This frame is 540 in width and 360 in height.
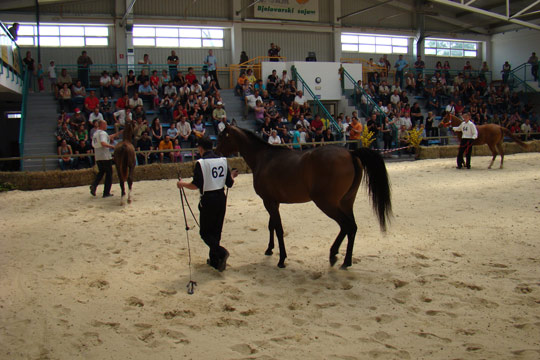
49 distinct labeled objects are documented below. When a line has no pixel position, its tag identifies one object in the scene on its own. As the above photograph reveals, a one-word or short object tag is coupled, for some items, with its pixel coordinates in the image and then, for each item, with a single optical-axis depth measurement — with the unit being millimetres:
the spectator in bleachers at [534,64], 26656
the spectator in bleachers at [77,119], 14820
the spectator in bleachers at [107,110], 15954
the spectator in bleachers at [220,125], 15399
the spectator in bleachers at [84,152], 13539
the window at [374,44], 26906
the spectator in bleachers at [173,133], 15175
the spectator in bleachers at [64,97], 16656
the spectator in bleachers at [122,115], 15277
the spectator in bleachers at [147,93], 17750
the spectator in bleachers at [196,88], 17933
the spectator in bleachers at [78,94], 17094
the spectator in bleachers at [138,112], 15602
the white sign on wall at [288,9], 23892
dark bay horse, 5348
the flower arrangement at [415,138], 16703
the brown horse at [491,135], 13859
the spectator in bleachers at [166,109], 16844
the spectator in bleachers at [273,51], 22466
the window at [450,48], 29078
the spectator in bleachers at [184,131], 15273
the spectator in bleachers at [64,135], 14414
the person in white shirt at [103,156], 9867
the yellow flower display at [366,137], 16297
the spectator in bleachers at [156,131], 14977
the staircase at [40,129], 14108
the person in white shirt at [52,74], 18791
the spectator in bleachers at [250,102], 18109
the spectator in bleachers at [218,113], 16297
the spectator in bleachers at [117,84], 18297
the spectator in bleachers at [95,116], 15155
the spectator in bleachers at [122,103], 16469
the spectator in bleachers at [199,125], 15664
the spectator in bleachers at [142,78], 18223
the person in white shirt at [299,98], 19045
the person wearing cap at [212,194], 5227
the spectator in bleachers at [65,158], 13348
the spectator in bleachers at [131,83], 17891
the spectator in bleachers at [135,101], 16694
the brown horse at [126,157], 9617
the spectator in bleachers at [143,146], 14180
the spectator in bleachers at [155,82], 18109
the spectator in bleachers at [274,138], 15323
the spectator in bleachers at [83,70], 18938
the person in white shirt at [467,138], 13539
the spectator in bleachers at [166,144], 14594
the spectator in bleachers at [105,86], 17891
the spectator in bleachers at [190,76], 19125
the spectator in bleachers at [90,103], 15966
